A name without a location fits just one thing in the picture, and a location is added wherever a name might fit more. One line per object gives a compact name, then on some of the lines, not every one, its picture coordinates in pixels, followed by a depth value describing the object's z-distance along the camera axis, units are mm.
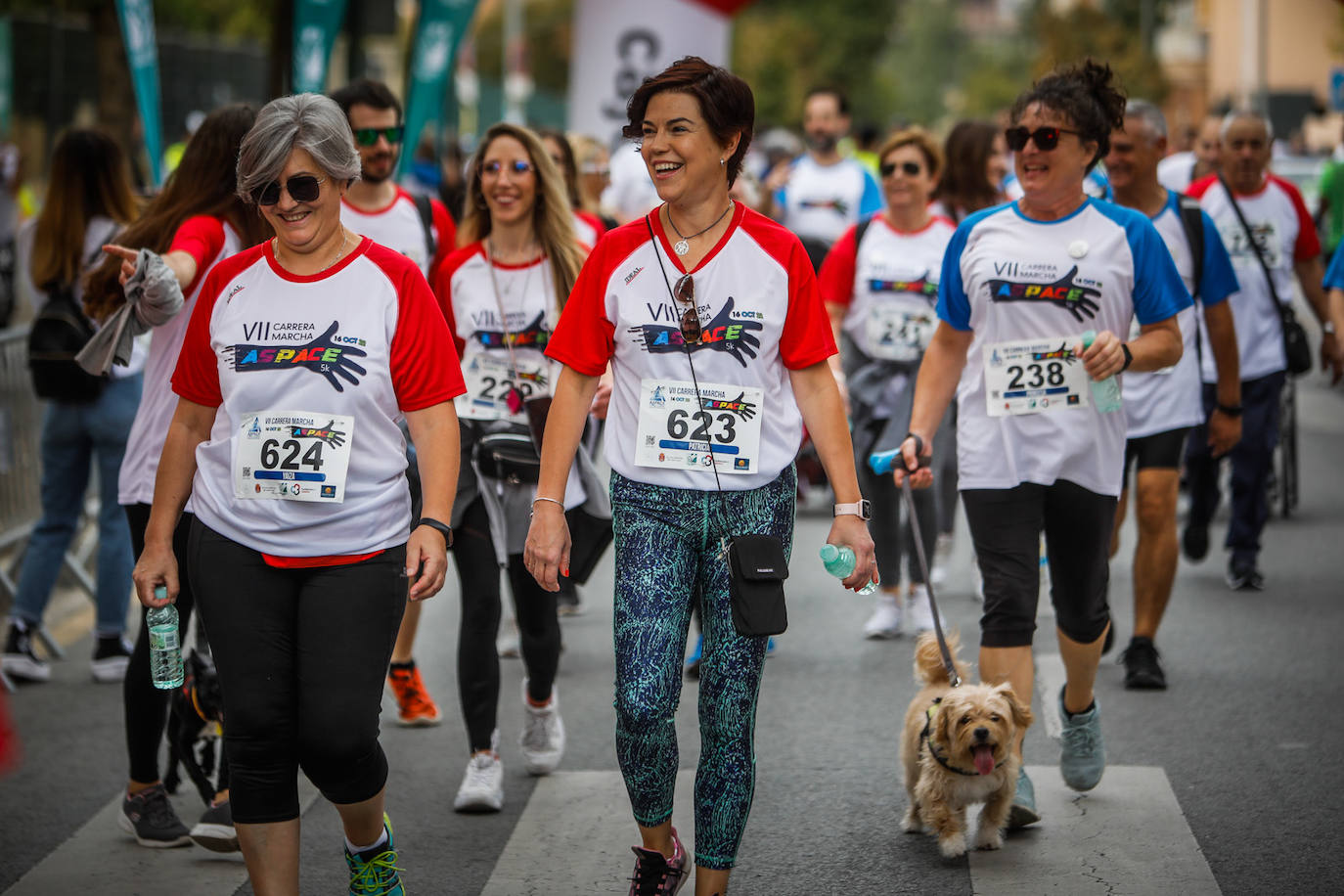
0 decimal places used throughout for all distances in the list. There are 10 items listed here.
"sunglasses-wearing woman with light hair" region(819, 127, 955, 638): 15625
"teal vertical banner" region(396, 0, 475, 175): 27547
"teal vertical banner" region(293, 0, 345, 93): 23516
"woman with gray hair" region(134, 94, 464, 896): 8055
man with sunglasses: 12773
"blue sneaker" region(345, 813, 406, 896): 8453
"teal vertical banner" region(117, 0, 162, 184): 20297
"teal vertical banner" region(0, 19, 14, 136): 34094
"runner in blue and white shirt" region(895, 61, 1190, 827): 10203
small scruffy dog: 9508
